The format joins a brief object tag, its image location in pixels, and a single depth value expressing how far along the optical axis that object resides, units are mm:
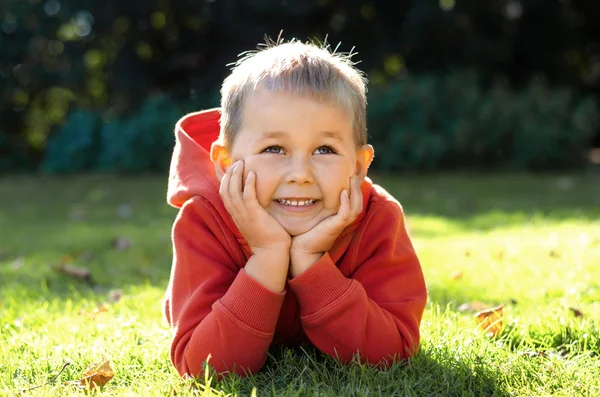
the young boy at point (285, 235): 2445
